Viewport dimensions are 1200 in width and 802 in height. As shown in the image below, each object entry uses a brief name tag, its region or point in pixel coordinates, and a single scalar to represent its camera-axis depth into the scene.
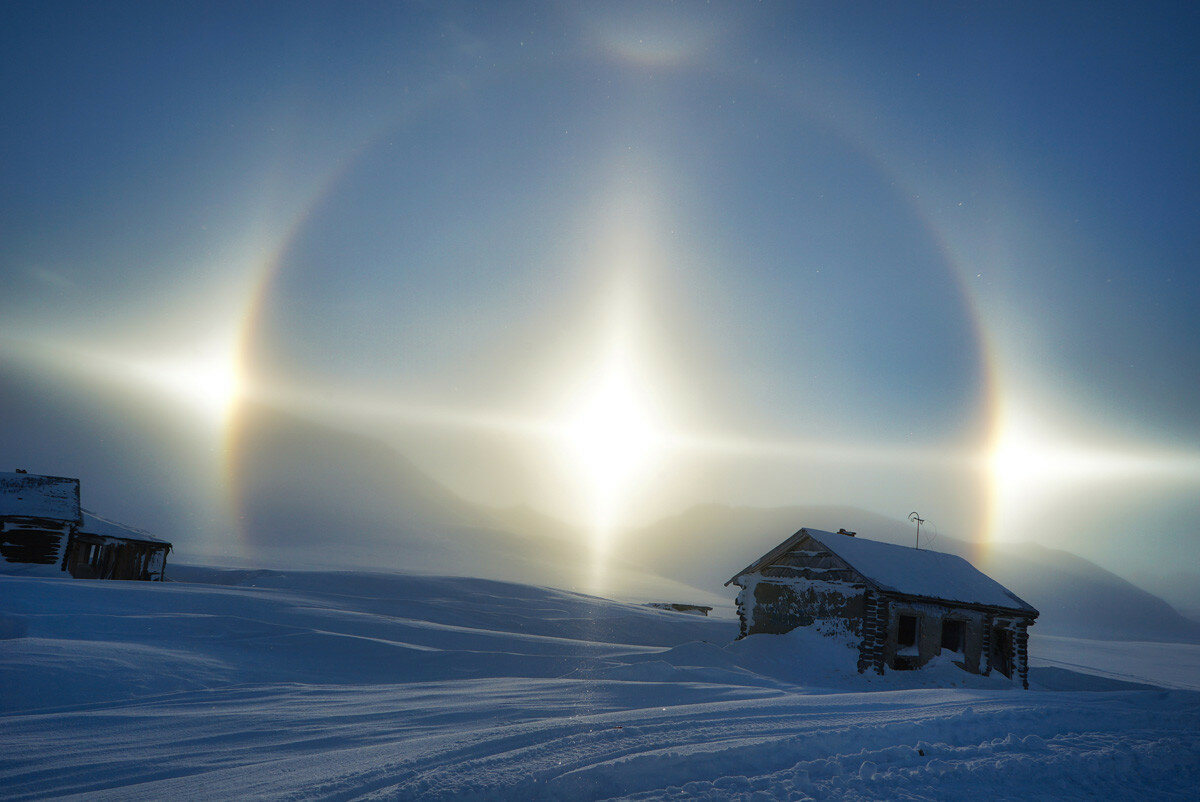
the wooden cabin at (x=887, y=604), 22.73
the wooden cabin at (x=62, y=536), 32.75
